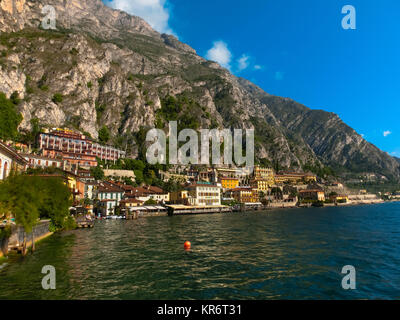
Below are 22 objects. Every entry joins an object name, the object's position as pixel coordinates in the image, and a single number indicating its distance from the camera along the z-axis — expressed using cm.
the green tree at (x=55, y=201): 3544
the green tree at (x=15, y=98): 12021
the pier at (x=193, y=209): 9719
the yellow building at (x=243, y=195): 13988
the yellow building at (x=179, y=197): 10982
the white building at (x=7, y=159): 4003
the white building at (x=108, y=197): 8312
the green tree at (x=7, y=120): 8017
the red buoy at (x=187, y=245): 3057
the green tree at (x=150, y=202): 9734
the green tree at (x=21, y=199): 2200
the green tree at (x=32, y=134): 11110
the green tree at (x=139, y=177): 11979
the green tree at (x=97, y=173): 10362
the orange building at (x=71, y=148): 11288
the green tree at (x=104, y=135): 15075
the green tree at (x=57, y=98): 14450
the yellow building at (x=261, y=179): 17138
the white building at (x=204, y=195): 11169
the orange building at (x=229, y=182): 16080
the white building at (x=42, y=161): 8916
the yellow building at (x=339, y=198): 17638
